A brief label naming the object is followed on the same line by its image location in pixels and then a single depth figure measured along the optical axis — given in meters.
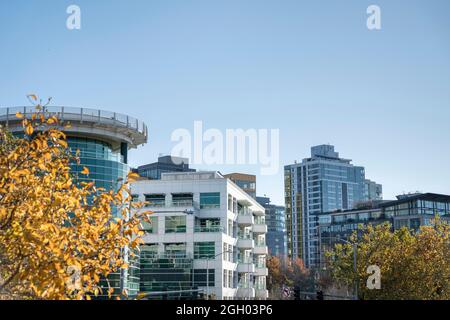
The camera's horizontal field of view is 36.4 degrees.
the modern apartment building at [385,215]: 148.75
